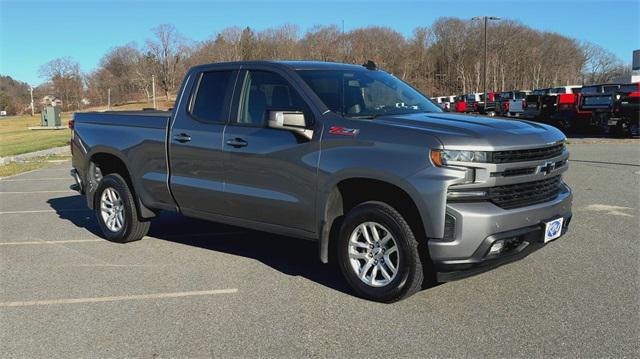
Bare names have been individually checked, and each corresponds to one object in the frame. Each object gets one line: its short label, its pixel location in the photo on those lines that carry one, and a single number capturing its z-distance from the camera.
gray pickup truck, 4.04
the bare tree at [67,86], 99.81
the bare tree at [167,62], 82.94
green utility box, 43.97
